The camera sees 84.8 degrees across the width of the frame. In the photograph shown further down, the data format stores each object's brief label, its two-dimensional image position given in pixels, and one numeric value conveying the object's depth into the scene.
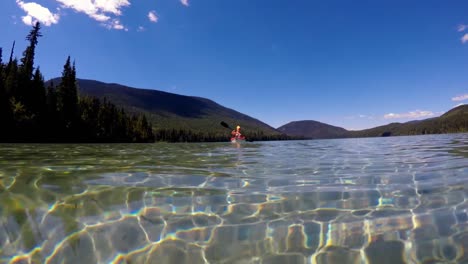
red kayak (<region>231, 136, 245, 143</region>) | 35.80
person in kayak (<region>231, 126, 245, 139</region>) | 35.41
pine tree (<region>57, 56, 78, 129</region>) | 75.49
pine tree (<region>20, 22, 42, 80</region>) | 69.49
